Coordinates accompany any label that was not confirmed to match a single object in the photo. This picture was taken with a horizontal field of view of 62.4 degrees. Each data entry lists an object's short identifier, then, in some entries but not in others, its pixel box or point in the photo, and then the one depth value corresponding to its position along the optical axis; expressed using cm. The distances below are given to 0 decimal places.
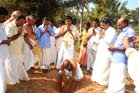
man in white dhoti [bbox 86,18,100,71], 339
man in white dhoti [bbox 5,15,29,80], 260
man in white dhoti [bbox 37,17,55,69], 325
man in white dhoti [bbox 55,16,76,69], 320
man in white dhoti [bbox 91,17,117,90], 281
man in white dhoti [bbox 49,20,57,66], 353
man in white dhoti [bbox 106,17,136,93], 250
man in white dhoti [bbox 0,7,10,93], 228
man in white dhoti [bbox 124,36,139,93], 199
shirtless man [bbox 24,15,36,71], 296
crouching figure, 285
